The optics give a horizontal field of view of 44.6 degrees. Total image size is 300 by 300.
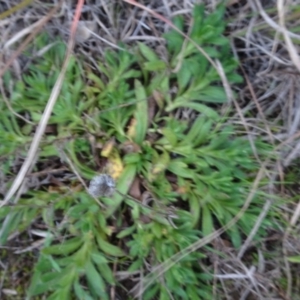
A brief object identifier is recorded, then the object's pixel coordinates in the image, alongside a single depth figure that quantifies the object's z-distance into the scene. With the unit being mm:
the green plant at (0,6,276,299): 192
